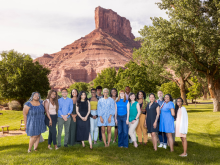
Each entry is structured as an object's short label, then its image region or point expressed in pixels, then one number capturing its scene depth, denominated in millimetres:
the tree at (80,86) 85069
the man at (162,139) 6859
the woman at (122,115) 6586
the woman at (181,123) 5743
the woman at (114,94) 7203
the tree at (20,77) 27938
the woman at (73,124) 6588
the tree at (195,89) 35938
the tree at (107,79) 57997
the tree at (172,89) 43531
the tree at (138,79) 28141
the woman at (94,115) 6691
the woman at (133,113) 6516
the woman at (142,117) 6836
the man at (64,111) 6434
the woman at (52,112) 6281
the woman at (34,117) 5891
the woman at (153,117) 6348
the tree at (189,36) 18719
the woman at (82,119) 6468
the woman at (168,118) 6176
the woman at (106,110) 6551
